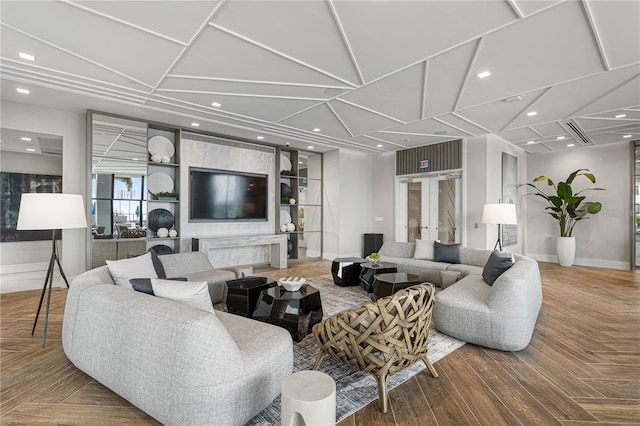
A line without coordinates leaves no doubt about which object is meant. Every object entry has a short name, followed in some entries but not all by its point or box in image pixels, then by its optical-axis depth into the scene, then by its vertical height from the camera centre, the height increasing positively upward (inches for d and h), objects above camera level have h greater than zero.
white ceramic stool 58.5 -35.4
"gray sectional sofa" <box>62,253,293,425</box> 64.9 -33.3
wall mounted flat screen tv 253.3 +14.4
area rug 78.4 -49.2
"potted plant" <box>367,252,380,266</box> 204.5 -29.0
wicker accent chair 79.0 -31.4
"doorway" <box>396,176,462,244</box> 294.4 +4.1
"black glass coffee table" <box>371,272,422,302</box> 153.1 -34.8
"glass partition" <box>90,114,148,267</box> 204.2 +16.4
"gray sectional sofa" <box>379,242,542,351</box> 112.0 -35.7
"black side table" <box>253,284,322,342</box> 121.4 -38.8
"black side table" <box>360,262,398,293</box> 191.6 -36.0
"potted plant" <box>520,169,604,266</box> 286.7 +4.7
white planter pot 288.8 -32.6
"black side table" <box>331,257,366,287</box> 207.9 -39.3
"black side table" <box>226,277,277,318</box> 137.9 -37.6
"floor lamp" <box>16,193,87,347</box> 115.0 -0.3
